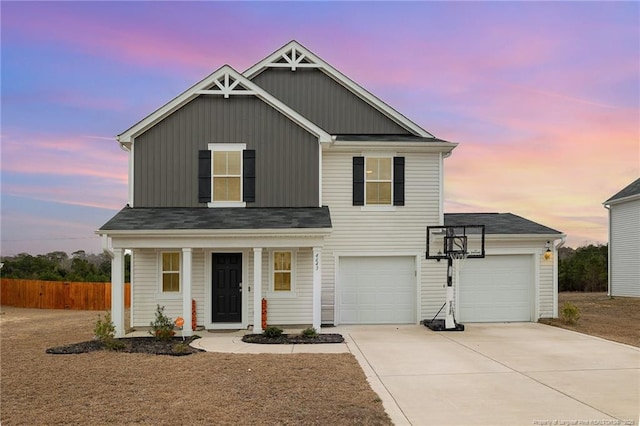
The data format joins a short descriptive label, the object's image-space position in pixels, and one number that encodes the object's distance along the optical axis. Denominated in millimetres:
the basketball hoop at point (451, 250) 15625
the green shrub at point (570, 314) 16281
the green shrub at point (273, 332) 13789
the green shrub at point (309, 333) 13707
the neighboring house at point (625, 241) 26281
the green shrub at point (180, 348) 11773
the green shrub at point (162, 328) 13484
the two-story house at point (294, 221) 14547
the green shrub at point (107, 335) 12305
